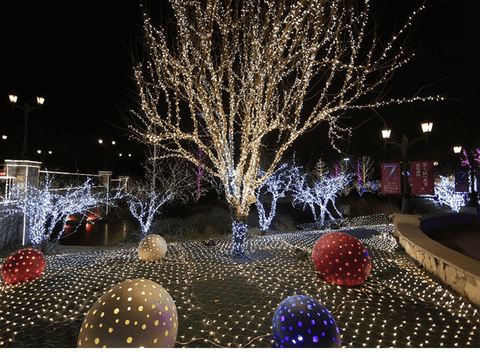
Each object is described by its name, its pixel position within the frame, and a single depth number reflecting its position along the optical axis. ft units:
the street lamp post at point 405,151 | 24.06
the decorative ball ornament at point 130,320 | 6.70
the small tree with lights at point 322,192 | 55.35
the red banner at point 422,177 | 22.41
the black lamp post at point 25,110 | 33.91
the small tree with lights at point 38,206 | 25.34
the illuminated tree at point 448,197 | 58.13
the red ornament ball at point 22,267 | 13.64
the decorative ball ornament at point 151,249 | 17.19
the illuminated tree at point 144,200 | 38.65
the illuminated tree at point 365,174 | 114.52
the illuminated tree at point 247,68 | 16.38
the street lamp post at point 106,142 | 67.60
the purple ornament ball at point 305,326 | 7.06
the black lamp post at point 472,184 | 38.93
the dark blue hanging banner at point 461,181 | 38.60
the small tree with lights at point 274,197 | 41.86
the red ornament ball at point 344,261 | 12.44
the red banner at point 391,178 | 23.40
